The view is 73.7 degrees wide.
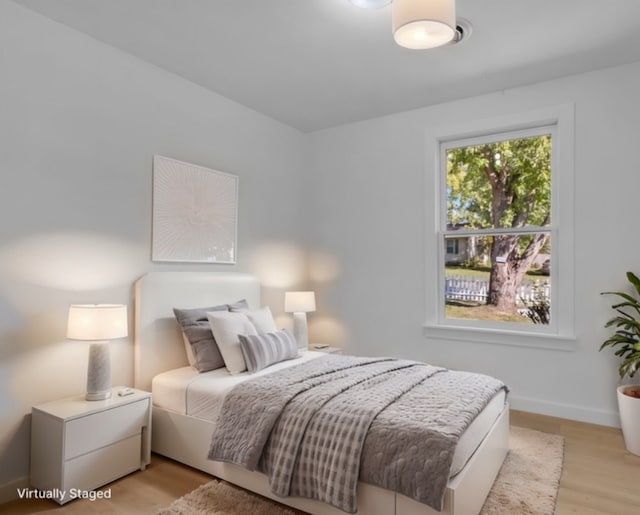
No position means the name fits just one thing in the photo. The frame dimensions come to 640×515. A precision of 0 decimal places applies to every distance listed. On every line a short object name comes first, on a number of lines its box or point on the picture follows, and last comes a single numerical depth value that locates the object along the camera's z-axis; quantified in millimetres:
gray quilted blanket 1795
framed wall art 3195
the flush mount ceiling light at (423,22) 1813
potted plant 2791
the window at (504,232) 3463
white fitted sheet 2377
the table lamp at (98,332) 2391
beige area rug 2139
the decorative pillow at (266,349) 2836
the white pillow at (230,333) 2867
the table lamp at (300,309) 4055
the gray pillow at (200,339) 2949
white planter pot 2770
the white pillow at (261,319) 3244
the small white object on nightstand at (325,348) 4043
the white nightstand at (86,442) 2234
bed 1879
